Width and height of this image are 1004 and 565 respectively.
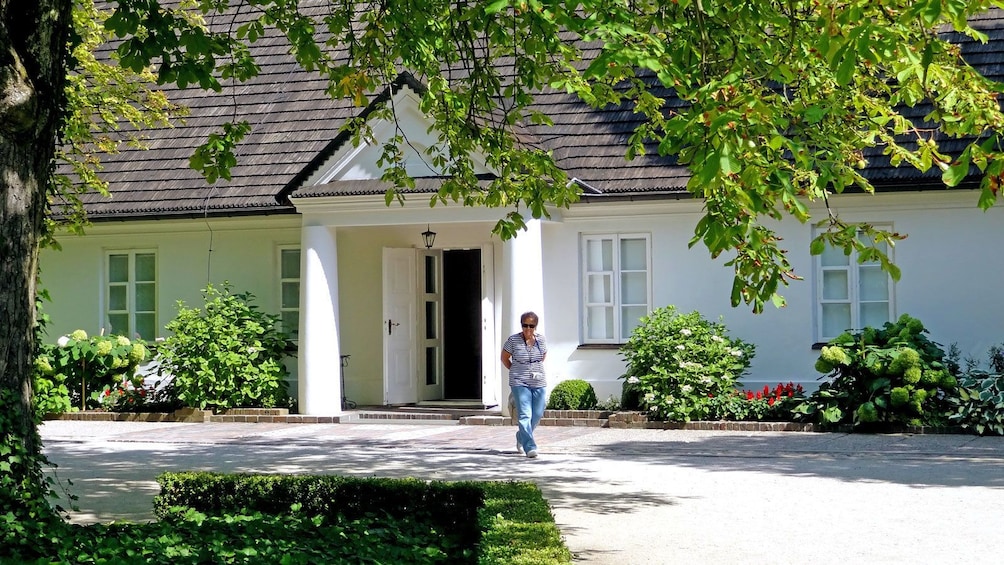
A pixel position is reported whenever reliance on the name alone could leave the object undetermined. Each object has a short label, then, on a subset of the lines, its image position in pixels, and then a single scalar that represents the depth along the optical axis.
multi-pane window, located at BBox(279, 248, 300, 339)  22.48
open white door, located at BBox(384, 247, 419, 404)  21.69
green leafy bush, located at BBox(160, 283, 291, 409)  20.86
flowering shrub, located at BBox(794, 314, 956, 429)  17.28
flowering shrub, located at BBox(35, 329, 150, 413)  21.38
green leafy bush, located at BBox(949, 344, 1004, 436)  16.89
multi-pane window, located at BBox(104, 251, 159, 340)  23.34
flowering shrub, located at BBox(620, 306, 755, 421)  18.55
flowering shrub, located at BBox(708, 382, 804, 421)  18.55
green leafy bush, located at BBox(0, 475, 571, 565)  7.31
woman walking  15.09
